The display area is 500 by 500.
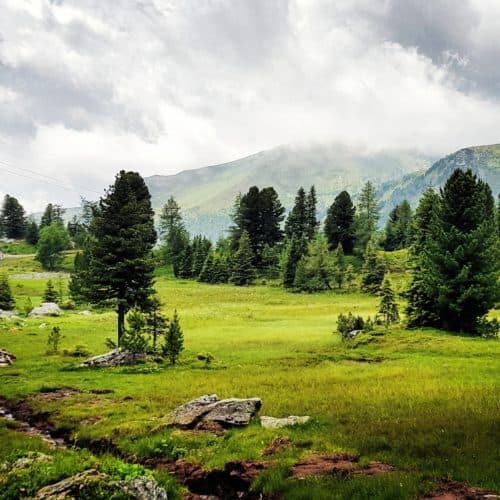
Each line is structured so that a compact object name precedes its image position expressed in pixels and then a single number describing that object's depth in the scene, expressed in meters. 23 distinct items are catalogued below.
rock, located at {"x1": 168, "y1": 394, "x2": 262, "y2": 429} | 16.91
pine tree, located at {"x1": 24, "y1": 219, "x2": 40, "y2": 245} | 162.38
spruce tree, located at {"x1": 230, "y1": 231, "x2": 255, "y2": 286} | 102.25
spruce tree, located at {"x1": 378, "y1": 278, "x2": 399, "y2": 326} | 49.28
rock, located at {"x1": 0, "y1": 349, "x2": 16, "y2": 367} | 31.73
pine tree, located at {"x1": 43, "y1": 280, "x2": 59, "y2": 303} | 71.39
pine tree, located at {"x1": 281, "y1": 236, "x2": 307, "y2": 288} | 96.94
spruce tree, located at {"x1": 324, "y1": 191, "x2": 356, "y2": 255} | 118.50
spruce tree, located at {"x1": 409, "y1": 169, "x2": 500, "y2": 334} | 40.03
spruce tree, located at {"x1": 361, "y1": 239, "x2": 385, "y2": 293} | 88.42
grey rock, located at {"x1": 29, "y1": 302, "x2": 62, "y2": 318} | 60.79
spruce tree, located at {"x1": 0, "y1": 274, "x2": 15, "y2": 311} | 62.78
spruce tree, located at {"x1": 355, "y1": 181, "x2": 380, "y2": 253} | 117.44
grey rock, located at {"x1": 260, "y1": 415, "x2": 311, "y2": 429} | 16.44
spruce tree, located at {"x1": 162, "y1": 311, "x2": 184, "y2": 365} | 31.43
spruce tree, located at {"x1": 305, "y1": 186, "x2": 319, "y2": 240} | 127.43
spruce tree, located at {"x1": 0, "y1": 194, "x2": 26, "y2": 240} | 167.88
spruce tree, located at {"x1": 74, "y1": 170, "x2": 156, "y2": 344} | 38.03
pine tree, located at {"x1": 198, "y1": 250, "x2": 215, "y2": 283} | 104.78
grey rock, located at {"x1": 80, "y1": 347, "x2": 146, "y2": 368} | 31.19
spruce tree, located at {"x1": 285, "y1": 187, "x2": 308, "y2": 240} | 126.64
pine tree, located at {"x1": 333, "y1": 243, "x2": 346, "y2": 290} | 94.00
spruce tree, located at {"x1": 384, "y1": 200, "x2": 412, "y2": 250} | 123.59
